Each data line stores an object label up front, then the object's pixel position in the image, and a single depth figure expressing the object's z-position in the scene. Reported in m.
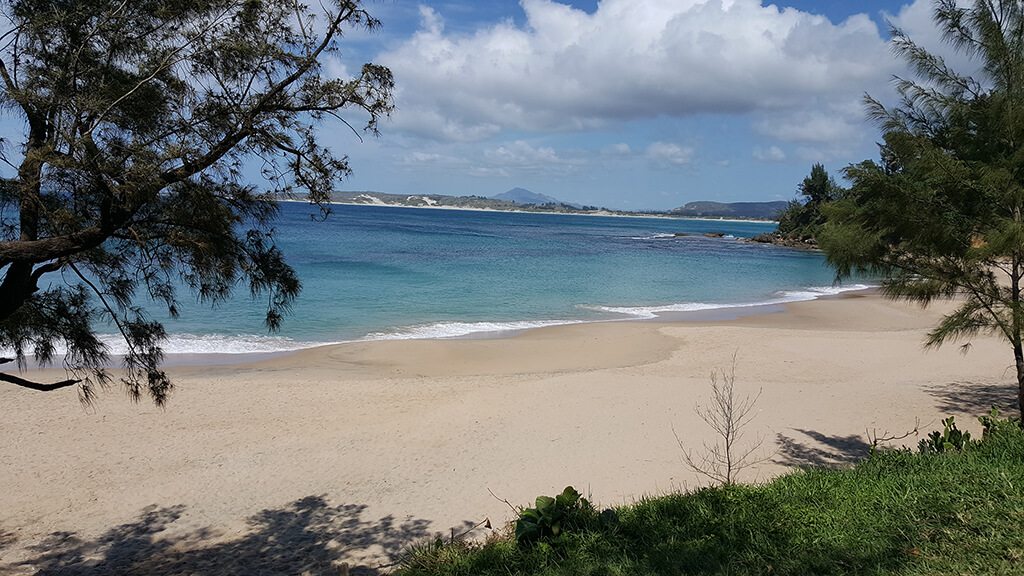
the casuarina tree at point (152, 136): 3.96
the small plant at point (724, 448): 7.26
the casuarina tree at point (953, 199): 5.66
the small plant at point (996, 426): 5.87
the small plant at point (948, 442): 5.78
